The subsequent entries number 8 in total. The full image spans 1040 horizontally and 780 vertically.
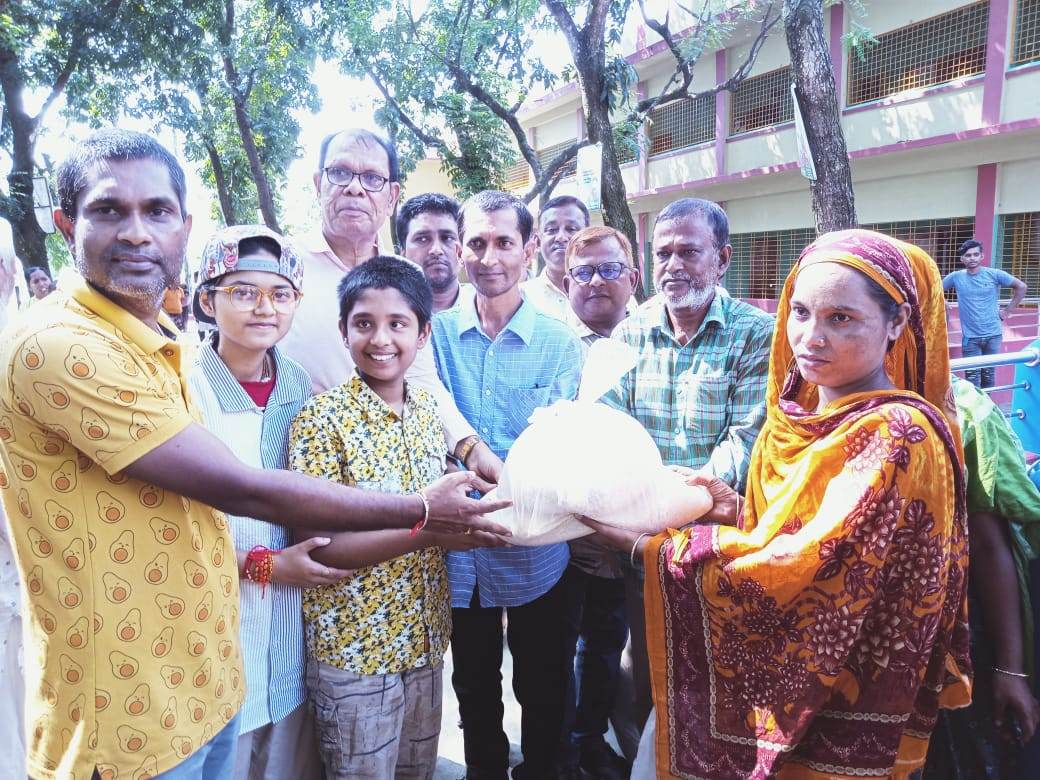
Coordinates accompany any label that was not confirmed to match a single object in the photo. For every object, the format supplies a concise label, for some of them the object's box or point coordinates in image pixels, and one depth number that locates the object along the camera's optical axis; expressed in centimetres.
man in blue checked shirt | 266
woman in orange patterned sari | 156
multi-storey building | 1047
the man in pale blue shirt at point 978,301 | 872
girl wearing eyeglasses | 202
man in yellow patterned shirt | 141
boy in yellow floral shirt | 206
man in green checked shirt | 230
